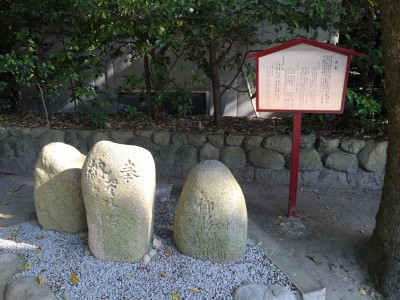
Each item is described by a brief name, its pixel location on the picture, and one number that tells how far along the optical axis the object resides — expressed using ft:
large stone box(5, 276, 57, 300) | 7.01
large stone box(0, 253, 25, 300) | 7.59
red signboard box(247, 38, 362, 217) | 9.66
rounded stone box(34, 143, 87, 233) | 8.85
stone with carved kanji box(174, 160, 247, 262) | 7.72
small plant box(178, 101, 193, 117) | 16.24
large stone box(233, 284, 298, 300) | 7.00
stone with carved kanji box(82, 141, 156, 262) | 7.47
